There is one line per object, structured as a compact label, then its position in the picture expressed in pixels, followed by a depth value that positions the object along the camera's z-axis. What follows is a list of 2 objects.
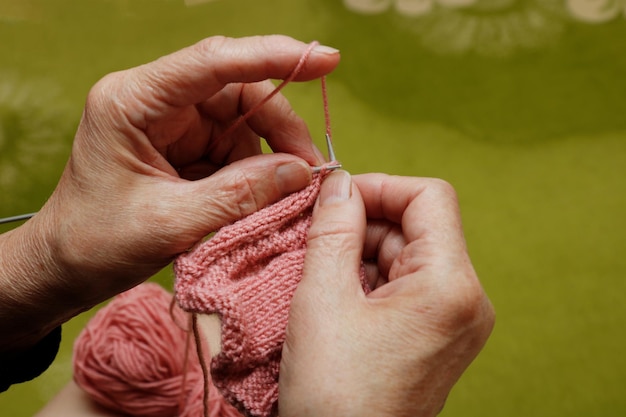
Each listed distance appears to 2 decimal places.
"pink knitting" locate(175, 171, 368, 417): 0.68
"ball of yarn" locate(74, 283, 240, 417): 0.81
